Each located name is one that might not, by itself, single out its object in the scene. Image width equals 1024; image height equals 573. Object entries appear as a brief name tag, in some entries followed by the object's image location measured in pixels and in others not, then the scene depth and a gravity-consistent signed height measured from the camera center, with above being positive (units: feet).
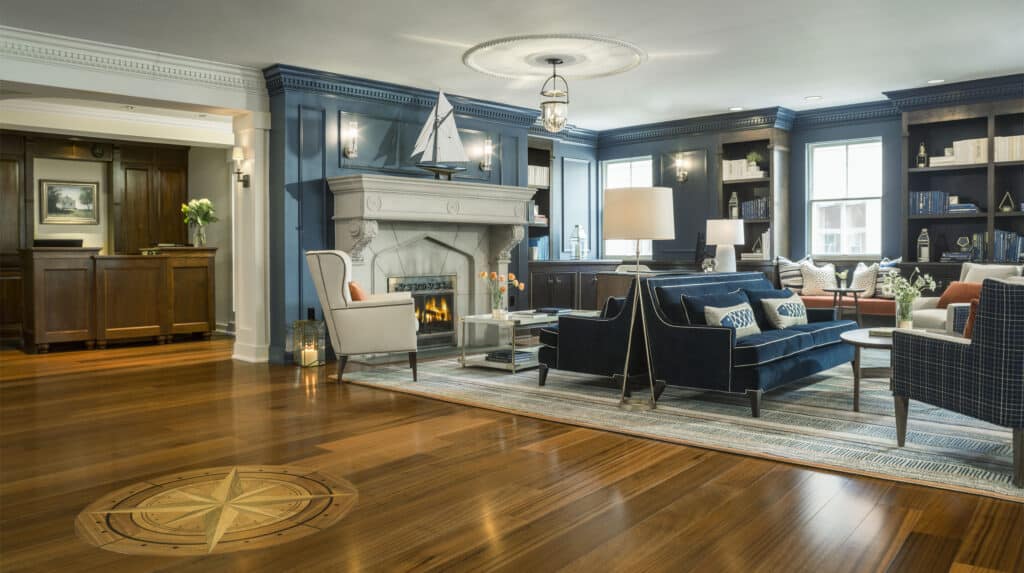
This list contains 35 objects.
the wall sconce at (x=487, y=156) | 27.27 +3.90
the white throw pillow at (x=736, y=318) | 15.60 -0.97
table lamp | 25.58 +1.21
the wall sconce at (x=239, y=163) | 23.26 +3.15
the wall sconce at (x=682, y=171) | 31.86 +3.94
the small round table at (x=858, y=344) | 15.01 -1.41
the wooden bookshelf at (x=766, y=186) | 29.30 +3.21
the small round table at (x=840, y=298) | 24.91 -0.93
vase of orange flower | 20.66 -0.70
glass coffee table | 19.62 -2.15
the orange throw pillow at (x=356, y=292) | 19.43 -0.53
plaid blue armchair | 10.54 -1.38
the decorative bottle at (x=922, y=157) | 26.53 +3.73
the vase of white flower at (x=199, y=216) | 29.58 +2.06
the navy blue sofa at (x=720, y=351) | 14.76 -1.58
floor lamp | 15.46 +1.05
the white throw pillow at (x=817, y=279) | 27.48 -0.33
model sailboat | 23.94 +3.94
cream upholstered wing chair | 18.88 -1.09
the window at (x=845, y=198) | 28.55 +2.60
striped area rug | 11.54 -2.74
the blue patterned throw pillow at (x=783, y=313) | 18.10 -0.99
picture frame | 31.07 +2.65
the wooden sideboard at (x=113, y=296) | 25.49 -0.83
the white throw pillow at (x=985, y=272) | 22.42 -0.08
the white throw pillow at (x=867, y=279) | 26.48 -0.32
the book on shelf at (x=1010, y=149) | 24.39 +3.70
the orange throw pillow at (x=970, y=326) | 11.93 -0.86
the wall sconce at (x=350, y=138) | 23.53 +3.89
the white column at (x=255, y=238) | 22.94 +0.94
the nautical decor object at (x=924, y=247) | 26.30 +0.74
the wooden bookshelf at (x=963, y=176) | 25.02 +3.05
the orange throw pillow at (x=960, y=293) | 21.54 -0.65
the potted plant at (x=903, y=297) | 16.46 -0.57
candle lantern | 22.04 -1.98
